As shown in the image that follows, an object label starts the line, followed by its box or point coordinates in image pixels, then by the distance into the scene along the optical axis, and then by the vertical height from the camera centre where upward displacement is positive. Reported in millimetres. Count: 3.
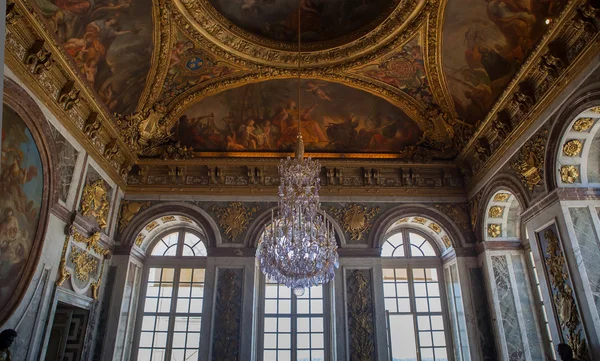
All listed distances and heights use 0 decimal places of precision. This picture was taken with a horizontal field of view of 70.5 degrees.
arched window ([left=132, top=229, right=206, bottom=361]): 10070 +1645
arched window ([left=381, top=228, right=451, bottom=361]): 10125 +1690
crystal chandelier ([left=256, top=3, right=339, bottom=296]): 6418 +1752
